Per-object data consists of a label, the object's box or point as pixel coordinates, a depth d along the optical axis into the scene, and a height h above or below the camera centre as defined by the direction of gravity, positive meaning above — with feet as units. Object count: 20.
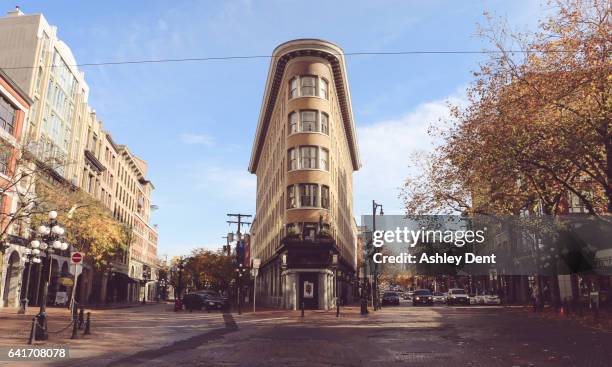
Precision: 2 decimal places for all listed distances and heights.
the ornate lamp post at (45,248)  50.49 +4.89
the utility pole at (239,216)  224.59 +32.04
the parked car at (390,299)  177.68 -3.06
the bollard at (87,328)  57.26 -4.21
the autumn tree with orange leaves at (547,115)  63.31 +23.90
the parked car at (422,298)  178.85 -2.75
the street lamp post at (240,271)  157.89 +5.85
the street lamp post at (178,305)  131.34 -3.82
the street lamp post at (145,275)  275.59 +8.34
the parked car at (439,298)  198.51 -3.05
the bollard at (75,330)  53.42 -4.13
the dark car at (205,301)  133.80 -2.86
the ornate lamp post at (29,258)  89.12 +5.42
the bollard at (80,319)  62.90 -3.55
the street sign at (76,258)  60.64 +3.73
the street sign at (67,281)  128.71 +2.24
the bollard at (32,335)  47.65 -4.16
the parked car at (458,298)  174.60 -2.68
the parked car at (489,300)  170.71 -3.27
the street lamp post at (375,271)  133.28 +4.99
